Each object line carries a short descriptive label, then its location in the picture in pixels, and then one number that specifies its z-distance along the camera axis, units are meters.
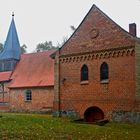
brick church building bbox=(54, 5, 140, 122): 14.36
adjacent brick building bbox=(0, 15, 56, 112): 21.08
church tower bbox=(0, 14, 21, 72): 26.25
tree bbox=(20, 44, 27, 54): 48.14
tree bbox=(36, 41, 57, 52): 49.36
